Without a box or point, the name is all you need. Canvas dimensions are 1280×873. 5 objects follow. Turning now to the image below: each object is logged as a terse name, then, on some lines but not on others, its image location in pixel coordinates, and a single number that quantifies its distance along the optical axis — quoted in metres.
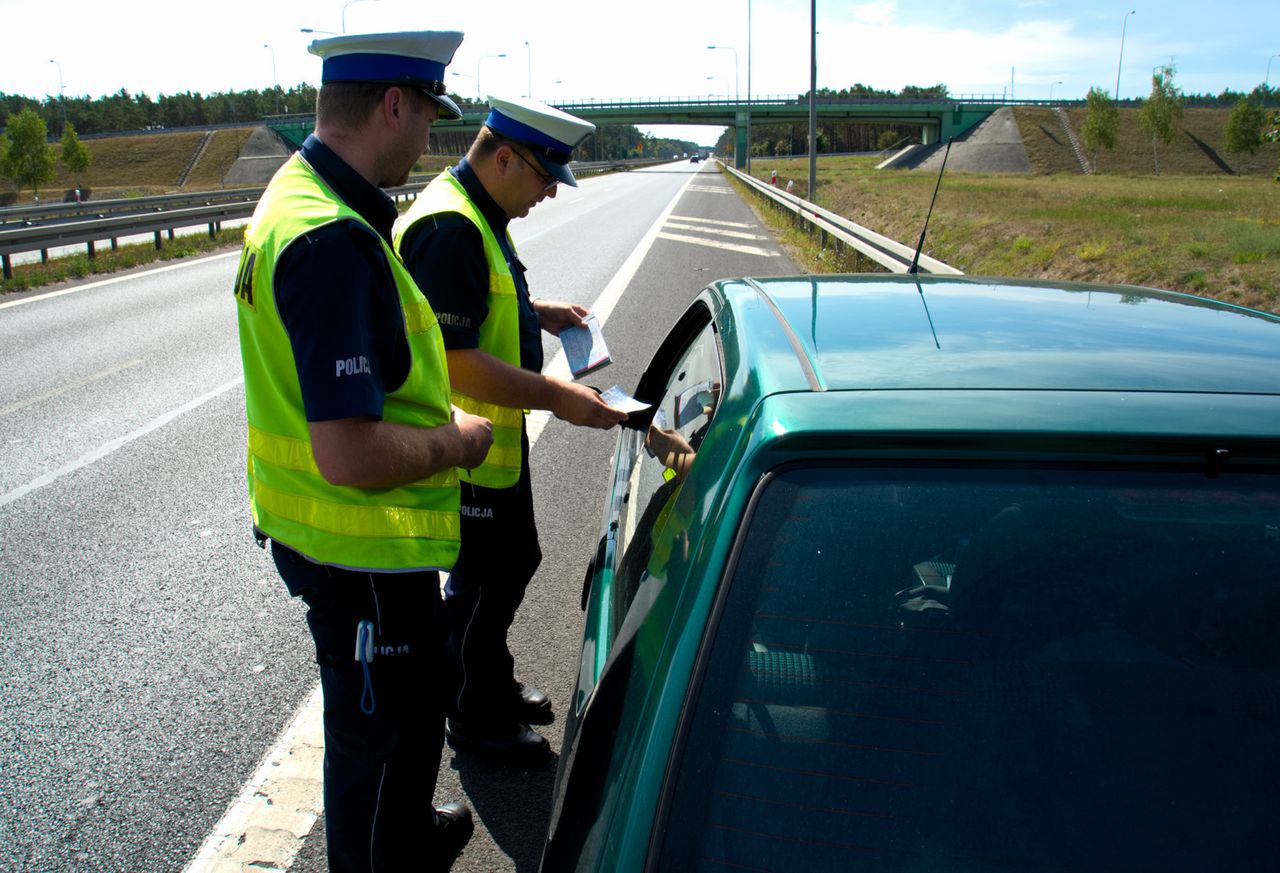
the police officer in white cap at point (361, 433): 1.80
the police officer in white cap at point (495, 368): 2.65
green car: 1.34
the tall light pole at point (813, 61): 21.33
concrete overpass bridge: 91.56
